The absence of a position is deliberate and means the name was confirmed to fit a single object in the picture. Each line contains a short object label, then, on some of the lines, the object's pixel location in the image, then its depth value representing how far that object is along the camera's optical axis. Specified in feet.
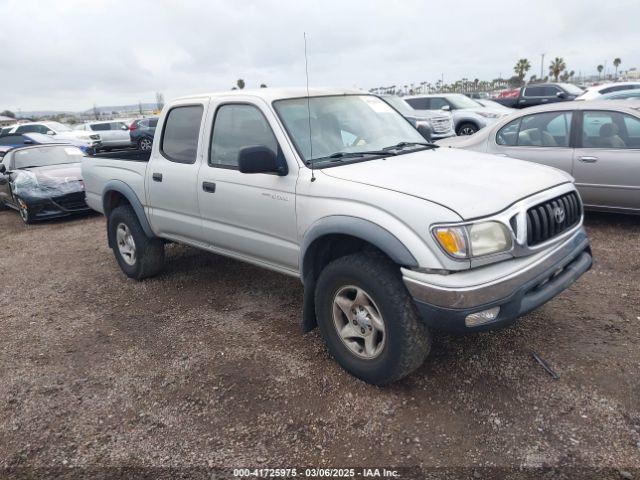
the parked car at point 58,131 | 64.90
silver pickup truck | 9.12
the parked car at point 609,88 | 51.30
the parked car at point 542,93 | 63.57
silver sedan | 19.03
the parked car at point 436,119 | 46.24
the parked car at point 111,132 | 68.69
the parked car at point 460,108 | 48.03
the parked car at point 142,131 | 65.05
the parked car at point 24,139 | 51.52
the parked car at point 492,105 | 52.07
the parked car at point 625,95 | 37.50
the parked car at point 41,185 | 29.89
